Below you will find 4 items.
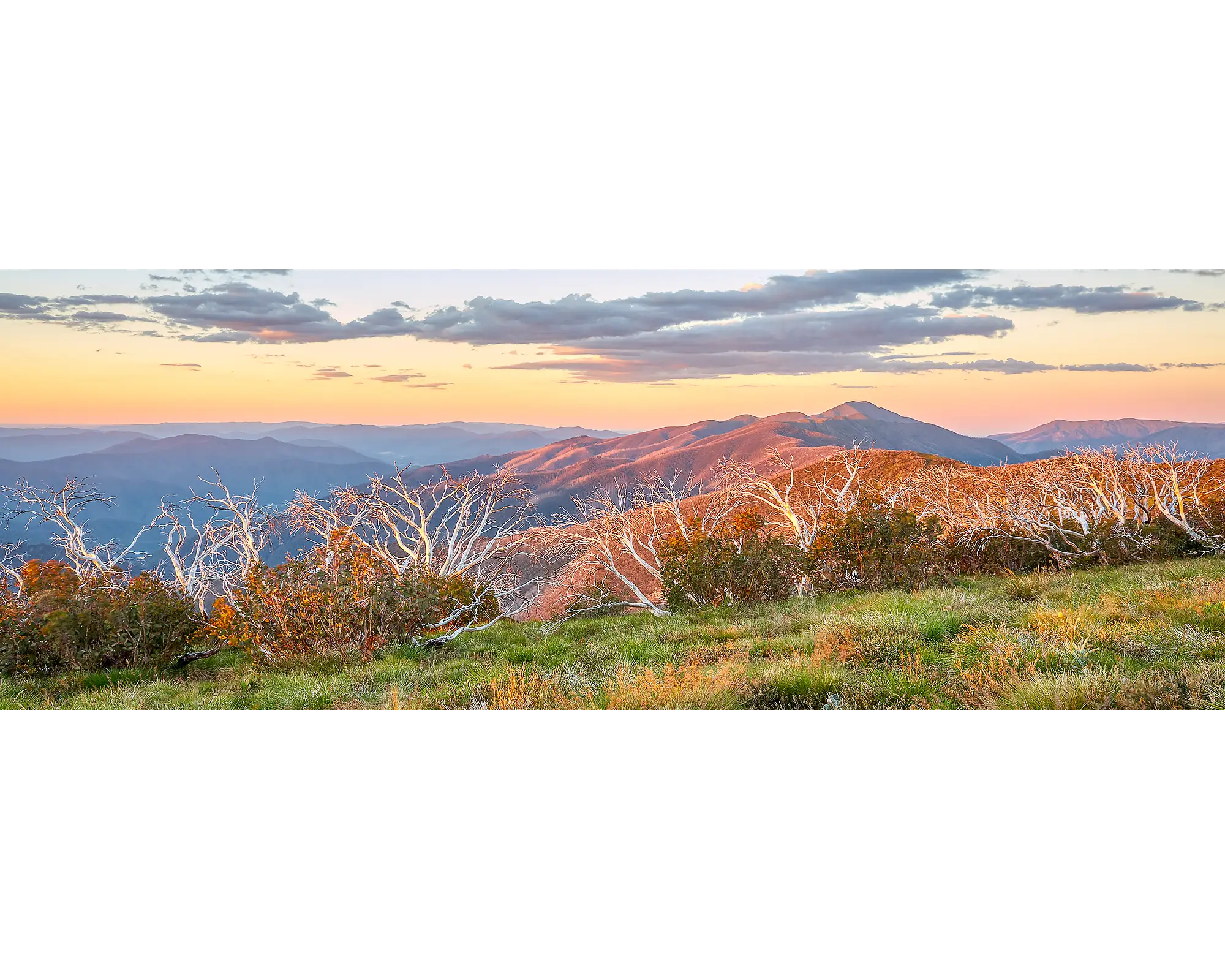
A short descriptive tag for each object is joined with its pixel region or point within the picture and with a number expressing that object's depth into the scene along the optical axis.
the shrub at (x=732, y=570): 9.77
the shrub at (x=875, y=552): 9.88
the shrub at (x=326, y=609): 7.00
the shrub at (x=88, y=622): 7.18
